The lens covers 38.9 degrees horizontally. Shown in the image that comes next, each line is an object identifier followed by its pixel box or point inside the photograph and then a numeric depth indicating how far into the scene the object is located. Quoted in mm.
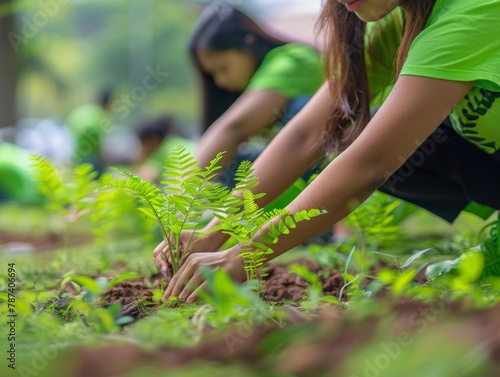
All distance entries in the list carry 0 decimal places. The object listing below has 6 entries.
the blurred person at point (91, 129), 5190
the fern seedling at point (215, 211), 1318
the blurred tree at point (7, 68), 5828
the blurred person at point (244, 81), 2691
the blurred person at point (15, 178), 4363
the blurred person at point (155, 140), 5234
